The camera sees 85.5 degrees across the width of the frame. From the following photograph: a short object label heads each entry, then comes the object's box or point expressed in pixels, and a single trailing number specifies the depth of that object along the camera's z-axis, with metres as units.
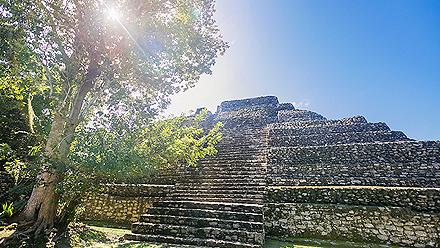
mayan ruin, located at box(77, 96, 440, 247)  6.62
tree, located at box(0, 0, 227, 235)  6.41
